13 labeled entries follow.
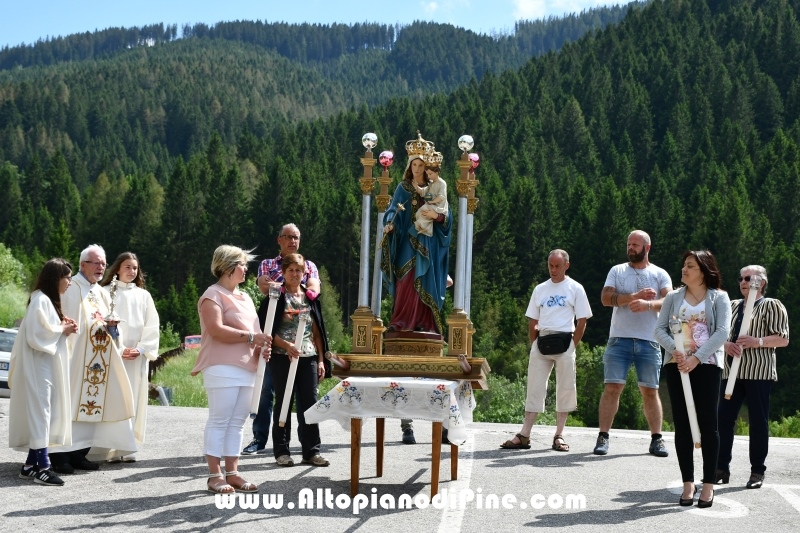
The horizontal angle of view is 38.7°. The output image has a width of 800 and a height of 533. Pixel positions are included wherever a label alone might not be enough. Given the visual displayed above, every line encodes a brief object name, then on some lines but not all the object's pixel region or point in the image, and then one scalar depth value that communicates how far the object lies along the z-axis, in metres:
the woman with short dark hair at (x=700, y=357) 8.08
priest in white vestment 9.34
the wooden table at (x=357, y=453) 7.99
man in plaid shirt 10.02
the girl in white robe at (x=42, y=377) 8.54
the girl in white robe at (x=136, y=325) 9.83
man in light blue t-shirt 11.01
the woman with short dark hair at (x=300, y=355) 9.59
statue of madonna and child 9.56
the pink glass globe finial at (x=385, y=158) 10.12
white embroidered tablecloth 8.05
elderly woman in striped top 9.08
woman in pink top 8.08
